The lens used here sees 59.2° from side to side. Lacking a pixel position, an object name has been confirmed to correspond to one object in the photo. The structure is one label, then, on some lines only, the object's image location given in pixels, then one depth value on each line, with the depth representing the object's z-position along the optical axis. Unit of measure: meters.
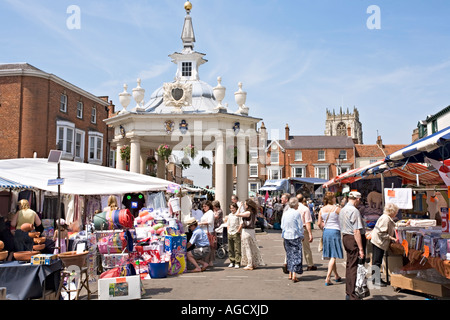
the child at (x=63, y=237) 9.46
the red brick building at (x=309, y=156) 57.78
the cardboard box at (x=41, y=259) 6.41
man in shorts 10.69
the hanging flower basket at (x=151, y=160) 22.02
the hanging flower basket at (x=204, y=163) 20.83
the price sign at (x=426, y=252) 7.50
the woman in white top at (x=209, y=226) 11.53
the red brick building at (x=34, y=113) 27.19
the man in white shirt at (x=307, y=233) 10.18
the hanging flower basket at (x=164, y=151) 19.16
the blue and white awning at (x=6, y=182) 9.67
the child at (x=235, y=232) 11.04
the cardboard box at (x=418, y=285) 7.19
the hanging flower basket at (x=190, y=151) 19.20
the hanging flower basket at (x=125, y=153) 20.62
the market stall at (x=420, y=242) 7.16
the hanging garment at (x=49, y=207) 16.23
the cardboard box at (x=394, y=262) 8.75
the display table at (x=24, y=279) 6.14
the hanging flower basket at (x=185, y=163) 19.91
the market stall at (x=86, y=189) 8.99
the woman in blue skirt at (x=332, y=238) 8.51
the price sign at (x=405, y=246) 8.30
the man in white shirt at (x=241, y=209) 10.95
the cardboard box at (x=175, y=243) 9.98
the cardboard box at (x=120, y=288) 6.84
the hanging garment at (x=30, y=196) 12.98
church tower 133.62
